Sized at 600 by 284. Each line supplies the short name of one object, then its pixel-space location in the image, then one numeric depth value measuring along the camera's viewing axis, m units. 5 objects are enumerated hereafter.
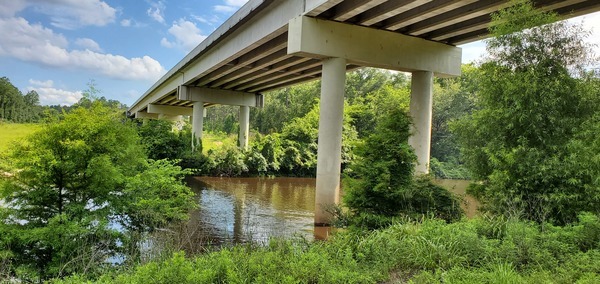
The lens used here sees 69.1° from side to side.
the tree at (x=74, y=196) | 6.49
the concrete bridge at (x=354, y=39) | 12.28
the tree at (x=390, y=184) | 8.95
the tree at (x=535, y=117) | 7.81
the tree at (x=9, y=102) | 76.31
